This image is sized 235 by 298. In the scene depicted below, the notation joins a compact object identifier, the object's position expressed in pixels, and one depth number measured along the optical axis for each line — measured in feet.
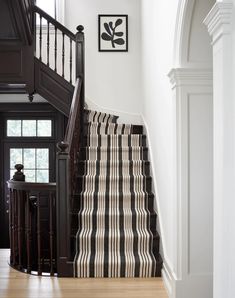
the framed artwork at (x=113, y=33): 23.62
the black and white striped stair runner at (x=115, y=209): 13.30
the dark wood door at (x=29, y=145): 25.25
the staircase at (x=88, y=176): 13.39
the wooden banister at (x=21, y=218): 13.66
